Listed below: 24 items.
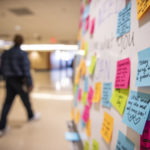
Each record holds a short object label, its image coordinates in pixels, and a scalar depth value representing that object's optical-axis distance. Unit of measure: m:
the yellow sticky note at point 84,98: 1.13
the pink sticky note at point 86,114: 1.02
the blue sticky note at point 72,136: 1.41
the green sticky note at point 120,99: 0.52
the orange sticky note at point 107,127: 0.63
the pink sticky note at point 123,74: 0.51
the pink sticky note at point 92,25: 0.96
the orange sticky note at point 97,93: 0.78
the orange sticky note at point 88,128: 0.95
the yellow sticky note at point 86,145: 0.96
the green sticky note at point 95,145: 0.79
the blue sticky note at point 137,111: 0.40
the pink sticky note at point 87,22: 1.12
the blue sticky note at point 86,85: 1.10
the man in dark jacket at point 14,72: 2.15
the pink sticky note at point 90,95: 0.94
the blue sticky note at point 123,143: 0.48
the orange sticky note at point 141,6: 0.40
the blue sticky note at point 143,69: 0.40
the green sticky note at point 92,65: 0.92
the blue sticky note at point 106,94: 0.66
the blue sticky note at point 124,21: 0.52
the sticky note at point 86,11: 1.14
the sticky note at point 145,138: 0.39
